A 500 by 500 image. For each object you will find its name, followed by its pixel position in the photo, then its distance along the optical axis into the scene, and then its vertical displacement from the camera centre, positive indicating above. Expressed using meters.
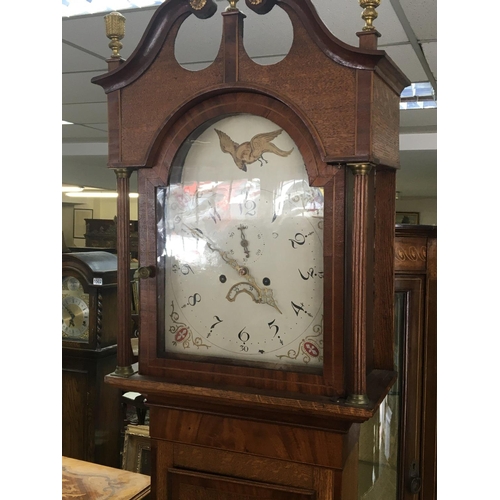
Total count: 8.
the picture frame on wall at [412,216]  10.41 +0.52
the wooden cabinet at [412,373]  1.25 -0.29
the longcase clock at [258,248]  0.81 -0.01
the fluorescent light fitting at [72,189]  7.48 +0.77
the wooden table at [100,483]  1.09 -0.49
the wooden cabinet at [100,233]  8.44 +0.16
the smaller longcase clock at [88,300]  2.55 -0.26
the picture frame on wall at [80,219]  10.51 +0.46
